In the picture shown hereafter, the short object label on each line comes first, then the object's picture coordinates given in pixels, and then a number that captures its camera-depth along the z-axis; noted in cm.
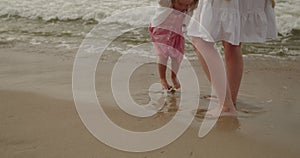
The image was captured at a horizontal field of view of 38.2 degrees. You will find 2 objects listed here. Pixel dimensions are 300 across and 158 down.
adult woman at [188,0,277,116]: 254
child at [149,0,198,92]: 336
